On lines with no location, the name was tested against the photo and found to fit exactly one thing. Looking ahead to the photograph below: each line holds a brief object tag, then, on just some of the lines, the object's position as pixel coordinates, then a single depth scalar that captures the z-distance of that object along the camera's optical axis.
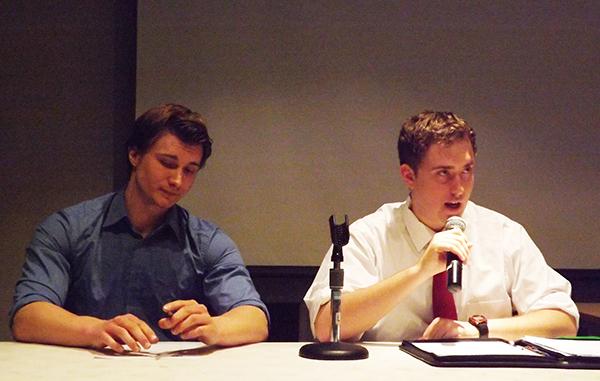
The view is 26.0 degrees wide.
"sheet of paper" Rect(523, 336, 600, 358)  3.17
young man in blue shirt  3.56
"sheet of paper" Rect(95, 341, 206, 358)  3.20
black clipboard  3.11
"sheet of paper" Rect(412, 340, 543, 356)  3.16
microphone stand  3.18
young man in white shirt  3.50
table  2.99
